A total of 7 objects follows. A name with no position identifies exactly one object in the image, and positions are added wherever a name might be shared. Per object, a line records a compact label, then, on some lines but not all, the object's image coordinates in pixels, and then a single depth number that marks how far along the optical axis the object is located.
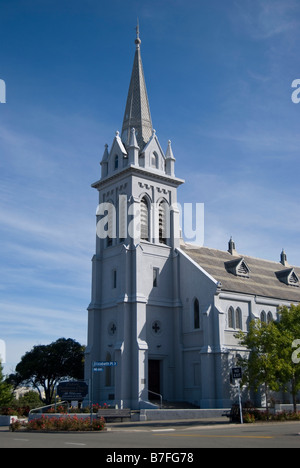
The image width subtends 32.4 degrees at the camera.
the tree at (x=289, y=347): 35.41
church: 42.78
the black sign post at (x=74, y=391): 32.28
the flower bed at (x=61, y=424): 25.83
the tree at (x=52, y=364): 61.69
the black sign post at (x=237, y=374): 30.01
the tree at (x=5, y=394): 53.03
